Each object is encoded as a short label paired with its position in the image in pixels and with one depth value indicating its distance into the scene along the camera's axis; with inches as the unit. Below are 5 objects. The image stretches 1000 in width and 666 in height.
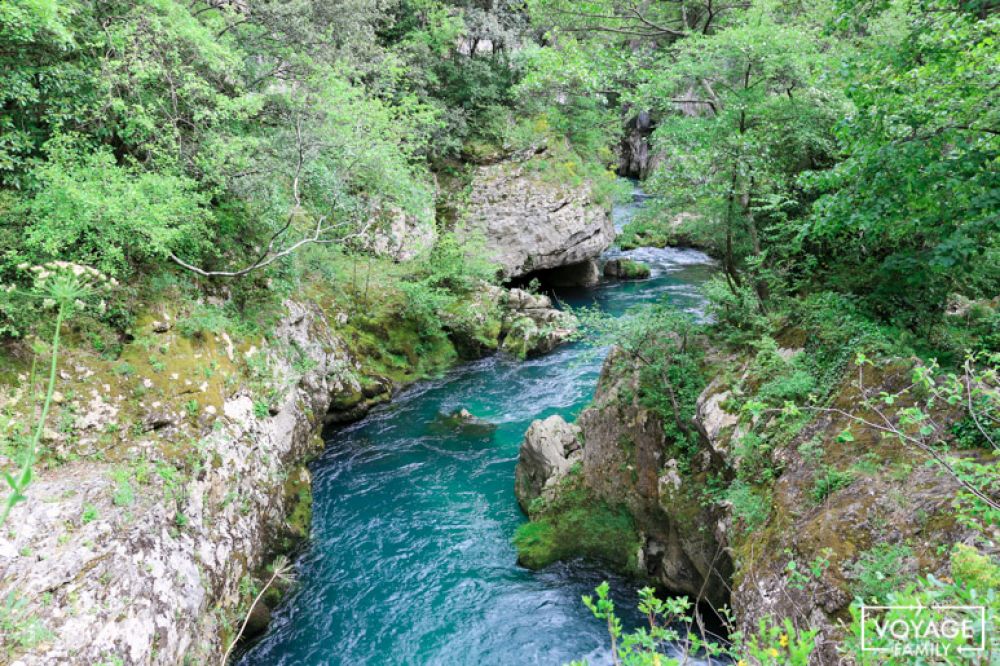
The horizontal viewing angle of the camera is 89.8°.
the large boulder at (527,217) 892.0
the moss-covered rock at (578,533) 354.6
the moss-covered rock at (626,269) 1025.5
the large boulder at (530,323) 707.4
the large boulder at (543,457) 417.1
